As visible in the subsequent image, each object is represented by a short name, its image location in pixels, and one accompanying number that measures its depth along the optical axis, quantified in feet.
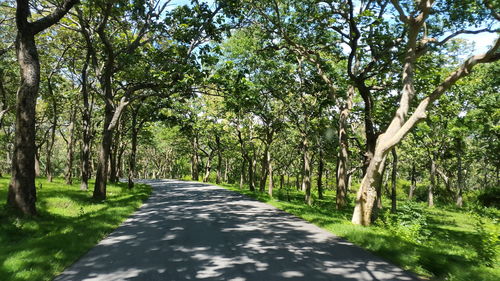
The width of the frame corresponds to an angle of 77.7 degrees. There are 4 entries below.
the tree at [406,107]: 28.78
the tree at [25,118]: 30.04
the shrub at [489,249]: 22.72
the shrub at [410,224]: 30.04
